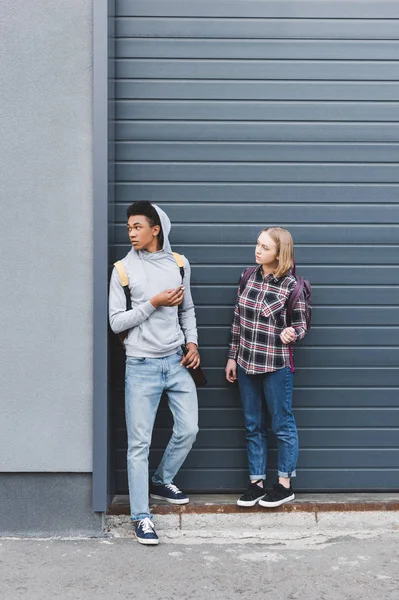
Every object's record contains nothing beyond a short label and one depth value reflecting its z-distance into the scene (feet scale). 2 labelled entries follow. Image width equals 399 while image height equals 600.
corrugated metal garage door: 17.61
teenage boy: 16.15
